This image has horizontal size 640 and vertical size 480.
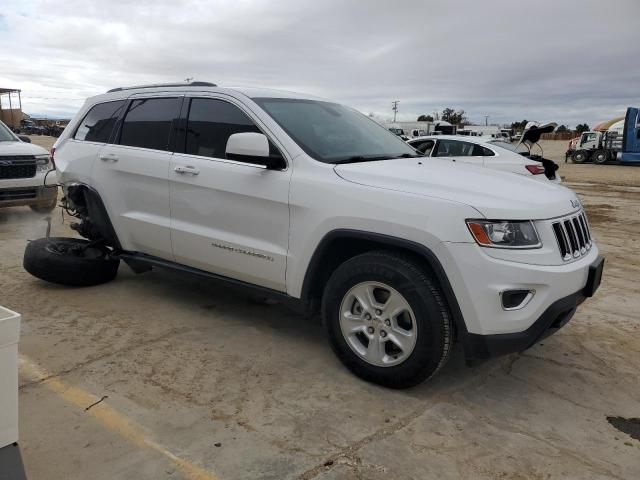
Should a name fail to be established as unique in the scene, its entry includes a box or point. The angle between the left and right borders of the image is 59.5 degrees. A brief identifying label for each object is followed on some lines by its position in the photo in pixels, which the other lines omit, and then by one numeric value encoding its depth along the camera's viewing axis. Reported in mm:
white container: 1846
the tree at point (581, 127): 93262
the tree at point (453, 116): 101488
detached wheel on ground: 5199
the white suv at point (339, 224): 3088
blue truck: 29812
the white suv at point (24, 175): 8601
